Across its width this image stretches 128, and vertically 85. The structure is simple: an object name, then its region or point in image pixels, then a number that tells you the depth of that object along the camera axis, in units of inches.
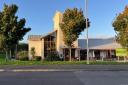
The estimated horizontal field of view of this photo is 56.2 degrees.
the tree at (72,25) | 676.4
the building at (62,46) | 869.7
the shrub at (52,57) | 786.7
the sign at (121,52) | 660.2
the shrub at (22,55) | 870.5
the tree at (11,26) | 631.7
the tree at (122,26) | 699.1
